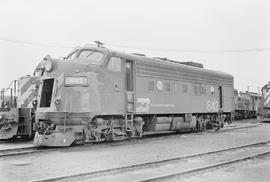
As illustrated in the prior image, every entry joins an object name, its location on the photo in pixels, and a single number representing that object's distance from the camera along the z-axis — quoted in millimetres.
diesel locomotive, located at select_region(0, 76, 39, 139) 12859
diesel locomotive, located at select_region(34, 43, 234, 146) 11445
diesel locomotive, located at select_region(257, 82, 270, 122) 27400
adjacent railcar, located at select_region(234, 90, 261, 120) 35188
